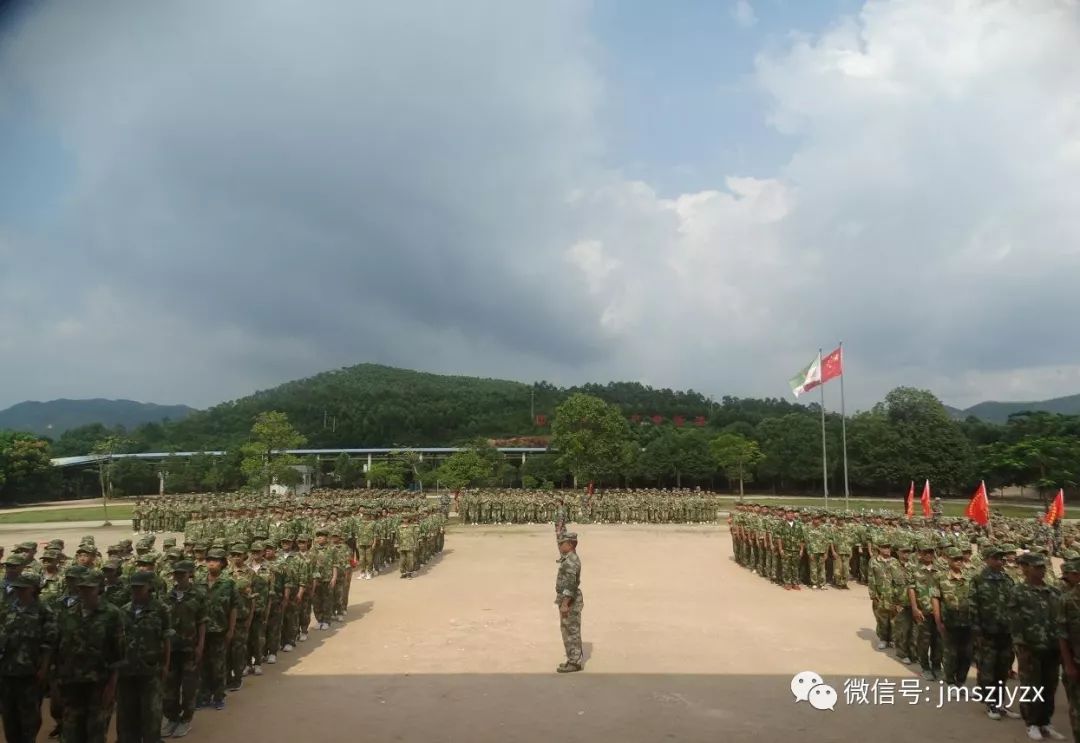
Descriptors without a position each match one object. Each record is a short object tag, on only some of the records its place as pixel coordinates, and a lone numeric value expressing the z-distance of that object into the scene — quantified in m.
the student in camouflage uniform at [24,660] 5.12
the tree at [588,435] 40.44
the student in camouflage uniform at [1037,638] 5.92
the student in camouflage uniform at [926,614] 7.89
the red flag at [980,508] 17.66
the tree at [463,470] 39.97
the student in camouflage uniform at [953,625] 7.41
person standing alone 8.28
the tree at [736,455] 48.31
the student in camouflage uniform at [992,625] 6.59
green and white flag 24.30
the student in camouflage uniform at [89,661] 5.14
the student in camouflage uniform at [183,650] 6.34
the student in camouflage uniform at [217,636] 6.91
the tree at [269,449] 38.28
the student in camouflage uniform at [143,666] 5.49
